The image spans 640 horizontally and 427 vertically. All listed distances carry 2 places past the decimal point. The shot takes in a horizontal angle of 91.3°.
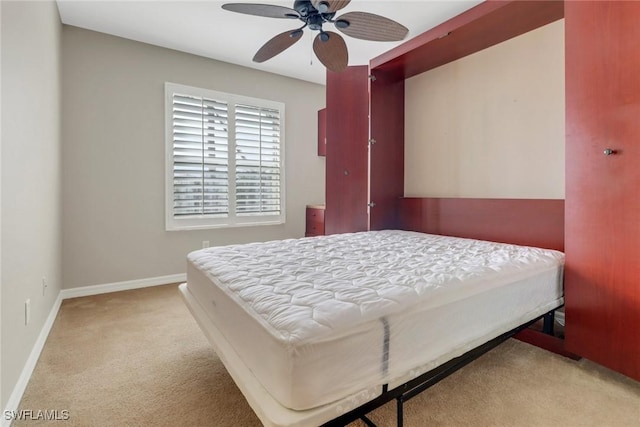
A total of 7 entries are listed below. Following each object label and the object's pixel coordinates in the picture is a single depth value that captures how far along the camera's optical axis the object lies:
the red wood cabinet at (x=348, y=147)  3.40
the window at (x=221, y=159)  3.60
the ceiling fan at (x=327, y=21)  1.85
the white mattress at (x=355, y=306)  0.96
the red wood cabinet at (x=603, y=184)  1.56
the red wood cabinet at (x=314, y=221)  4.21
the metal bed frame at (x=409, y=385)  1.01
